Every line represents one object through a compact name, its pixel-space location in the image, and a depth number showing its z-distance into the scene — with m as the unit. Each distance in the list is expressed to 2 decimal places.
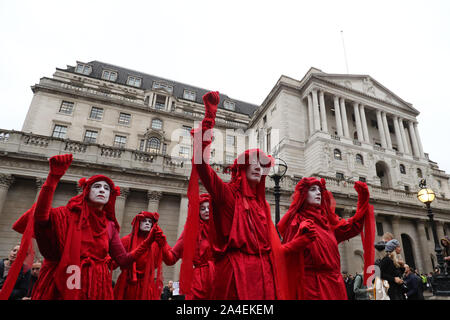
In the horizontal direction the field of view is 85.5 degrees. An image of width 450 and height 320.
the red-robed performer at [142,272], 4.20
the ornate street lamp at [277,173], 7.89
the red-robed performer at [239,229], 2.29
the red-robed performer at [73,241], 2.58
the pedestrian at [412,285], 5.87
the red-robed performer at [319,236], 3.12
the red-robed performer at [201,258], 3.82
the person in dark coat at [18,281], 4.03
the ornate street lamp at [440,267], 8.06
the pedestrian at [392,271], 5.18
